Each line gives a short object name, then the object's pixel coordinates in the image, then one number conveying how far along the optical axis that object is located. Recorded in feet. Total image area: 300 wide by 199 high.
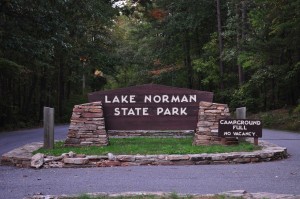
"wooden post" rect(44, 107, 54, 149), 40.63
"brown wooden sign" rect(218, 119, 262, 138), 39.93
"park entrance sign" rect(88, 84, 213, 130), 42.32
